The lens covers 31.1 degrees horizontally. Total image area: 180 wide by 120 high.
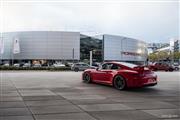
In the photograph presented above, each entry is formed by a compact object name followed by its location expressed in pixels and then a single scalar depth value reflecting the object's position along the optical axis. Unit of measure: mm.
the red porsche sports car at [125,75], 13828
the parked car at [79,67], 48047
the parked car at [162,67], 51562
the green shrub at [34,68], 50303
